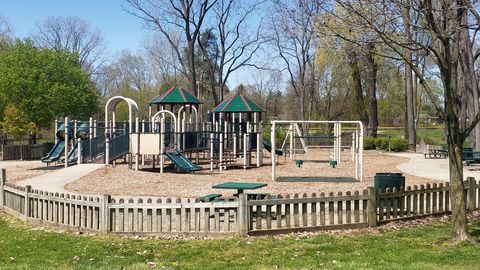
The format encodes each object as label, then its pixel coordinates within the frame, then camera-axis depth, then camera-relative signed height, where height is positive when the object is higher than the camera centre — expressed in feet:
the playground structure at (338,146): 61.16 -1.44
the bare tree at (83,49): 234.58 +40.54
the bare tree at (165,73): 219.00 +28.25
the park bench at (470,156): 84.99 -3.48
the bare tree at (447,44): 26.86 +5.05
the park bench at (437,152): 106.69 -3.47
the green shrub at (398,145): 134.21 -2.39
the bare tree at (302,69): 164.25 +22.93
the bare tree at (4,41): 194.35 +37.89
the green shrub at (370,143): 140.77 -1.97
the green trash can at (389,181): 40.60 -3.57
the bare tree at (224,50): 164.35 +28.04
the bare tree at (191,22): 147.74 +33.31
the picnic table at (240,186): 37.65 -3.72
